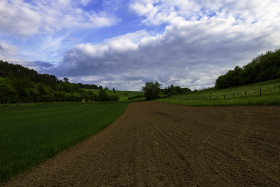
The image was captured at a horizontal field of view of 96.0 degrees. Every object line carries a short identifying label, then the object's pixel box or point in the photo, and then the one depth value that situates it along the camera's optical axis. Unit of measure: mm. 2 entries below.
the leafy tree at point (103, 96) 132088
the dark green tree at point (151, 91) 124000
